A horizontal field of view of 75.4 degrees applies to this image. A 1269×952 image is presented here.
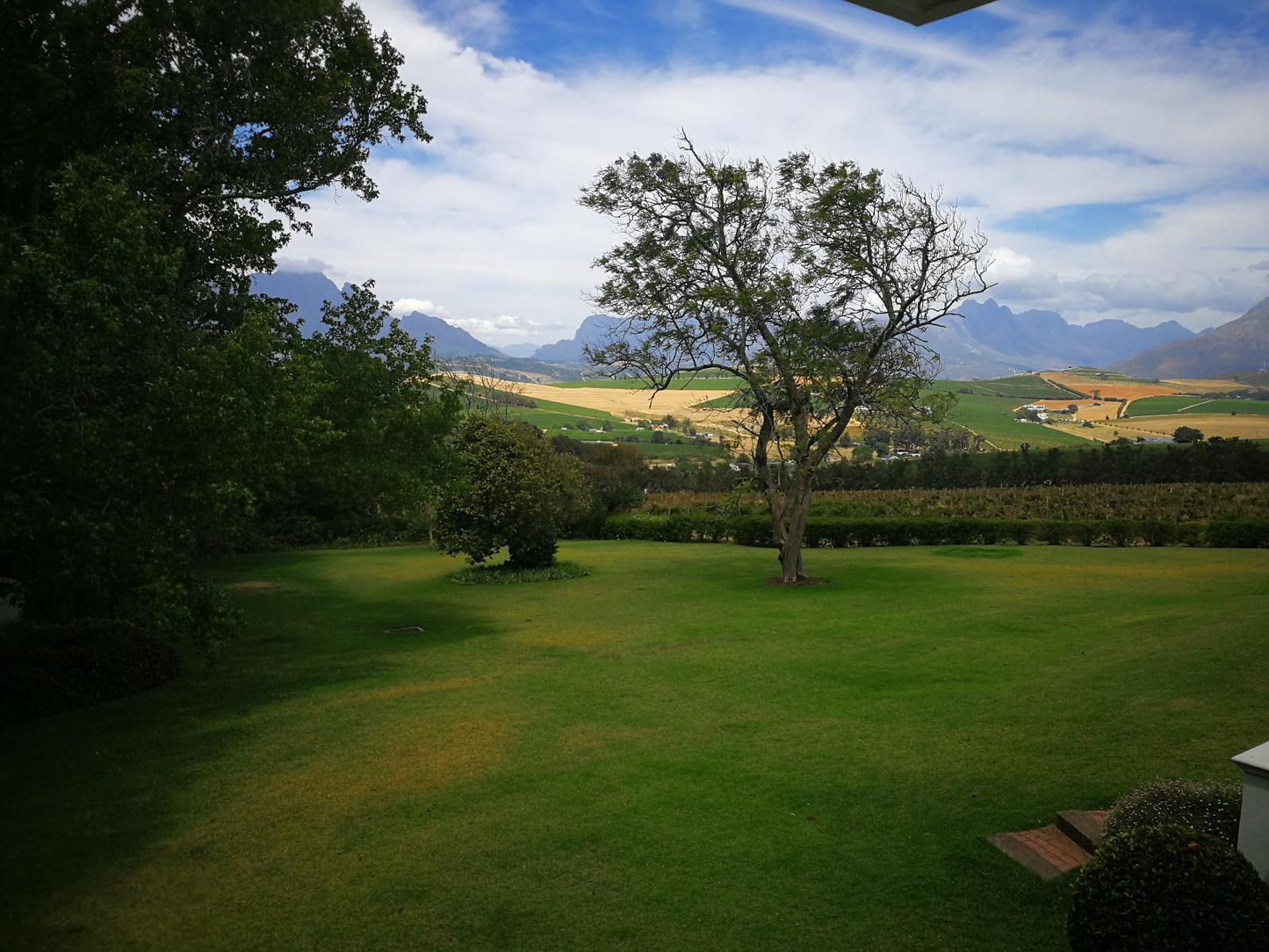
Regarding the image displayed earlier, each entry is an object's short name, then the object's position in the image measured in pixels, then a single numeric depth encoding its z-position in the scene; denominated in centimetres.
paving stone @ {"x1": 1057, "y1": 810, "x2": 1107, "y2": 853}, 572
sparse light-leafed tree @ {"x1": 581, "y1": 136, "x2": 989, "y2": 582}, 1975
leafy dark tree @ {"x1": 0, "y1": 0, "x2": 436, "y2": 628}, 755
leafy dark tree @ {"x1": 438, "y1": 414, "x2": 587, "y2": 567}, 2258
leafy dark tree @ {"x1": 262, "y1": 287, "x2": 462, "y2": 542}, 1452
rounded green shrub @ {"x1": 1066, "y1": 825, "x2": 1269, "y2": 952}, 367
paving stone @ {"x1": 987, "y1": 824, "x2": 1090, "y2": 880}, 560
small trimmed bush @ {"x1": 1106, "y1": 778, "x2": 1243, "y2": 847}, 476
